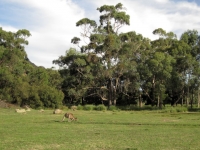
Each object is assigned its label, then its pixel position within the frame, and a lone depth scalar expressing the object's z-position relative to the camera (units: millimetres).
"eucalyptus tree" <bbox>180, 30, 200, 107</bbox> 54969
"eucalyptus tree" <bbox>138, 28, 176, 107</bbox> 55094
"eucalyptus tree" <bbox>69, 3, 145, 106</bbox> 58781
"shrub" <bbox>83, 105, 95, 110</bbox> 51438
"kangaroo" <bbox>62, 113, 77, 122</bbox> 25297
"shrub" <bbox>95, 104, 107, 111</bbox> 51484
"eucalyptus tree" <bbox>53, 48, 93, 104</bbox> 60125
